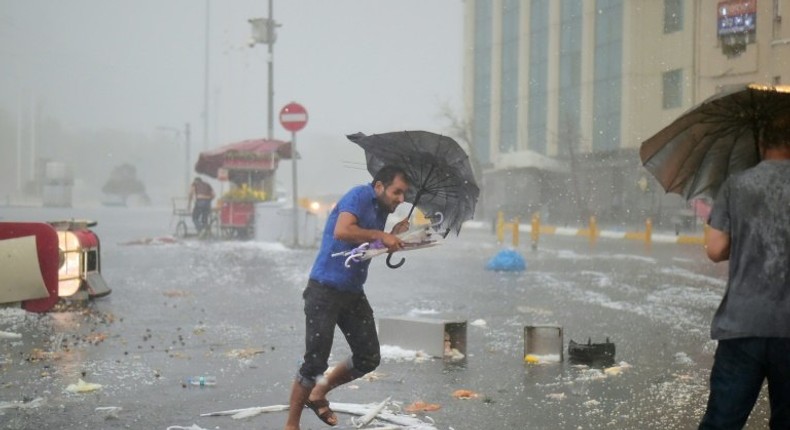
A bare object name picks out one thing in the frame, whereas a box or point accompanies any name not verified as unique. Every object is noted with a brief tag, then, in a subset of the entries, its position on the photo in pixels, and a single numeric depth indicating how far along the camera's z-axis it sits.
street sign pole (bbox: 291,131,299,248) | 46.78
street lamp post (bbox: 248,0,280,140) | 57.28
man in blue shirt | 10.36
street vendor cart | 53.34
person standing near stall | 54.94
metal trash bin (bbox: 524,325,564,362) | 15.67
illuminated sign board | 62.00
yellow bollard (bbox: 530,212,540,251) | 48.06
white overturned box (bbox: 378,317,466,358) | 15.95
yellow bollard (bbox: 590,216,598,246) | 55.06
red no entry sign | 43.84
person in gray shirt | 7.46
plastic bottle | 13.59
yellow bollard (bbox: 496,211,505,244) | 55.75
